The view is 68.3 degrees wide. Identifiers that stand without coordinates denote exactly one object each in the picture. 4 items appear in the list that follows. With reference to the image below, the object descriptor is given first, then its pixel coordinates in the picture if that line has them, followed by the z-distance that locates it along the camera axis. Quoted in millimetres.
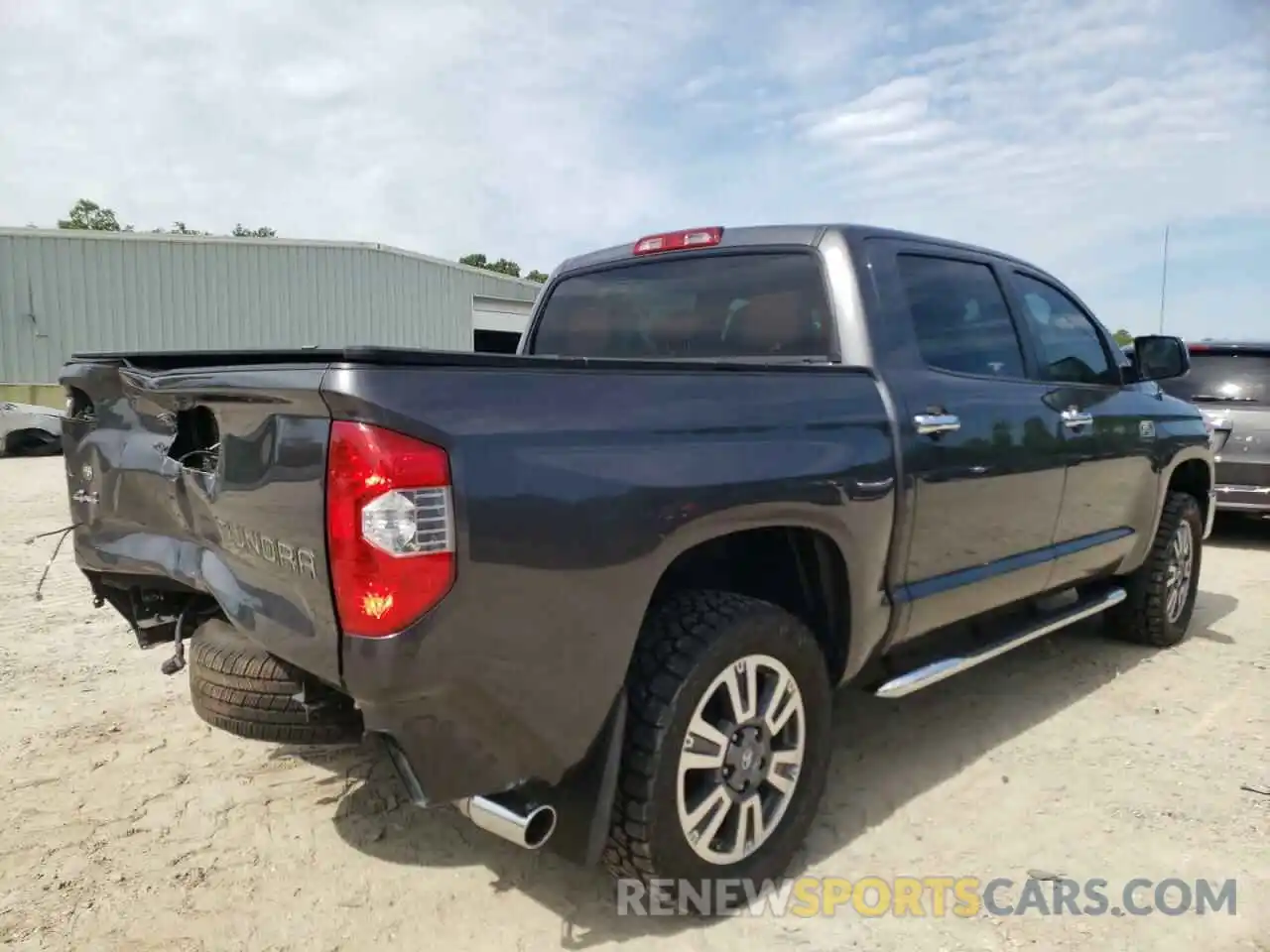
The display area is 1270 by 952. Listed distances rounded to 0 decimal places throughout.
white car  14609
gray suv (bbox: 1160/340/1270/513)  7449
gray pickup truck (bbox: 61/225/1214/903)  1873
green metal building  19859
